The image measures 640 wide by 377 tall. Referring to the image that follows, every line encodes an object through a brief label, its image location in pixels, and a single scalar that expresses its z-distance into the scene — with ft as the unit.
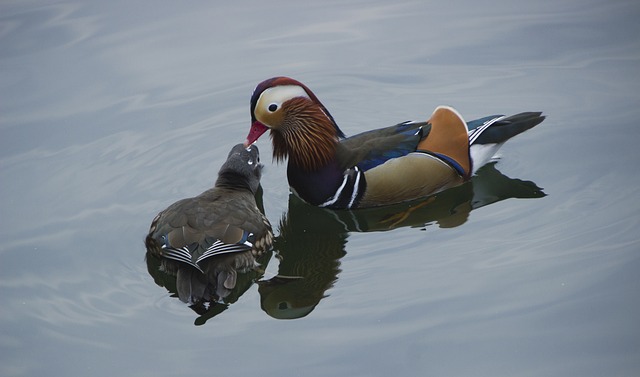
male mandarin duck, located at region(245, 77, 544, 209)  48.70
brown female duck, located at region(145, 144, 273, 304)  40.60
